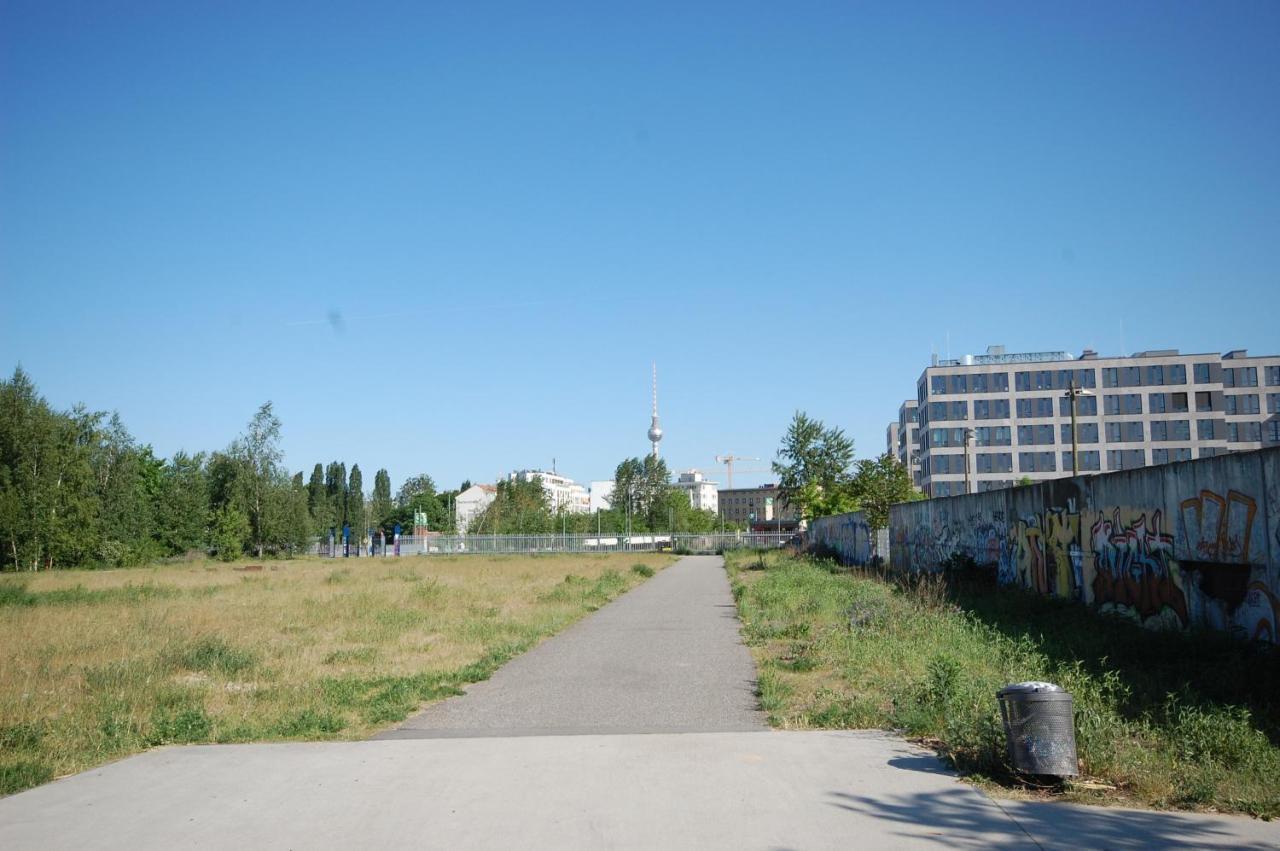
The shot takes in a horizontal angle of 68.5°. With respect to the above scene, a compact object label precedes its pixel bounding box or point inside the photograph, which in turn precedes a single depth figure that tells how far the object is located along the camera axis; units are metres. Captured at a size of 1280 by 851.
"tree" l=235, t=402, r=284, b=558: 83.19
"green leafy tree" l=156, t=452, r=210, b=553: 78.38
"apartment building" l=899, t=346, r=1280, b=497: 85.94
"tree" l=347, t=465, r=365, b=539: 137.12
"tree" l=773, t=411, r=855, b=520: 73.73
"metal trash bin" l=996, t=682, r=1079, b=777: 6.38
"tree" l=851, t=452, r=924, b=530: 48.97
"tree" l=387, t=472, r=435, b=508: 169.61
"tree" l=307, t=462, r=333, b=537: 107.88
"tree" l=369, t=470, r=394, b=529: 149.00
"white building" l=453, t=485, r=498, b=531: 170.99
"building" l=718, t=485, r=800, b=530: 141.55
